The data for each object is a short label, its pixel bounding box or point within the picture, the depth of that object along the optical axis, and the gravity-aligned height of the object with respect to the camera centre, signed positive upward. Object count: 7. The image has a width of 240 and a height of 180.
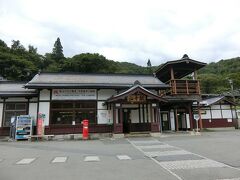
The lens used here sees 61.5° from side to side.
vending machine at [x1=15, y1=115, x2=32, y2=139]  13.81 -0.48
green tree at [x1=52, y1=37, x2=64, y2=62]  52.29 +18.74
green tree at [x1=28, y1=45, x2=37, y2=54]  56.14 +20.14
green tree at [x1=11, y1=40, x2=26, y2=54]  45.23 +18.02
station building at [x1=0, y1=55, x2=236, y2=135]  14.88 +1.37
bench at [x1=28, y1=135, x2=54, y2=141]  13.72 -1.23
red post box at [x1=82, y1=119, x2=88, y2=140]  13.94 -0.68
